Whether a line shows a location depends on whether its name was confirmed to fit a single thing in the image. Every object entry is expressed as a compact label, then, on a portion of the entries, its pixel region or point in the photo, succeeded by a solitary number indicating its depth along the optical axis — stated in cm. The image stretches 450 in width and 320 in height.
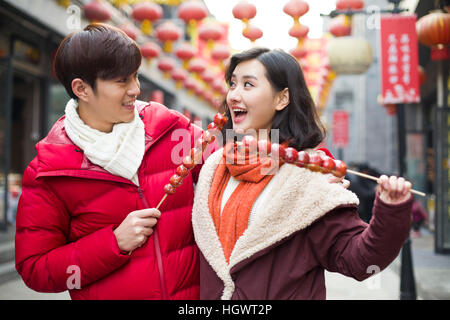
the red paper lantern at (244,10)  731
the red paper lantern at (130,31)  910
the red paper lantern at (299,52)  909
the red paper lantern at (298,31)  787
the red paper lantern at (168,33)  941
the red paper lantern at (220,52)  1060
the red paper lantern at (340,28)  873
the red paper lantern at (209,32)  938
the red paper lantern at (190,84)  1560
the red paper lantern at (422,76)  1169
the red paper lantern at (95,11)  852
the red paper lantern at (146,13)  842
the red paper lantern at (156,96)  1396
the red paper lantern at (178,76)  1342
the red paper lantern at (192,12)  848
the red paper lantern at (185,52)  1097
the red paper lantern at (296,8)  740
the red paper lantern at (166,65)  1210
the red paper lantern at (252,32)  748
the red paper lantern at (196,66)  1252
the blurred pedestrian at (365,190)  1189
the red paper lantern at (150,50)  1023
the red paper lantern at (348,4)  762
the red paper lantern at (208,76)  1348
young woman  181
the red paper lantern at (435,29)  679
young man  208
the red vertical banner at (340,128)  2252
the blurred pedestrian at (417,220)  1141
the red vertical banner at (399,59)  689
